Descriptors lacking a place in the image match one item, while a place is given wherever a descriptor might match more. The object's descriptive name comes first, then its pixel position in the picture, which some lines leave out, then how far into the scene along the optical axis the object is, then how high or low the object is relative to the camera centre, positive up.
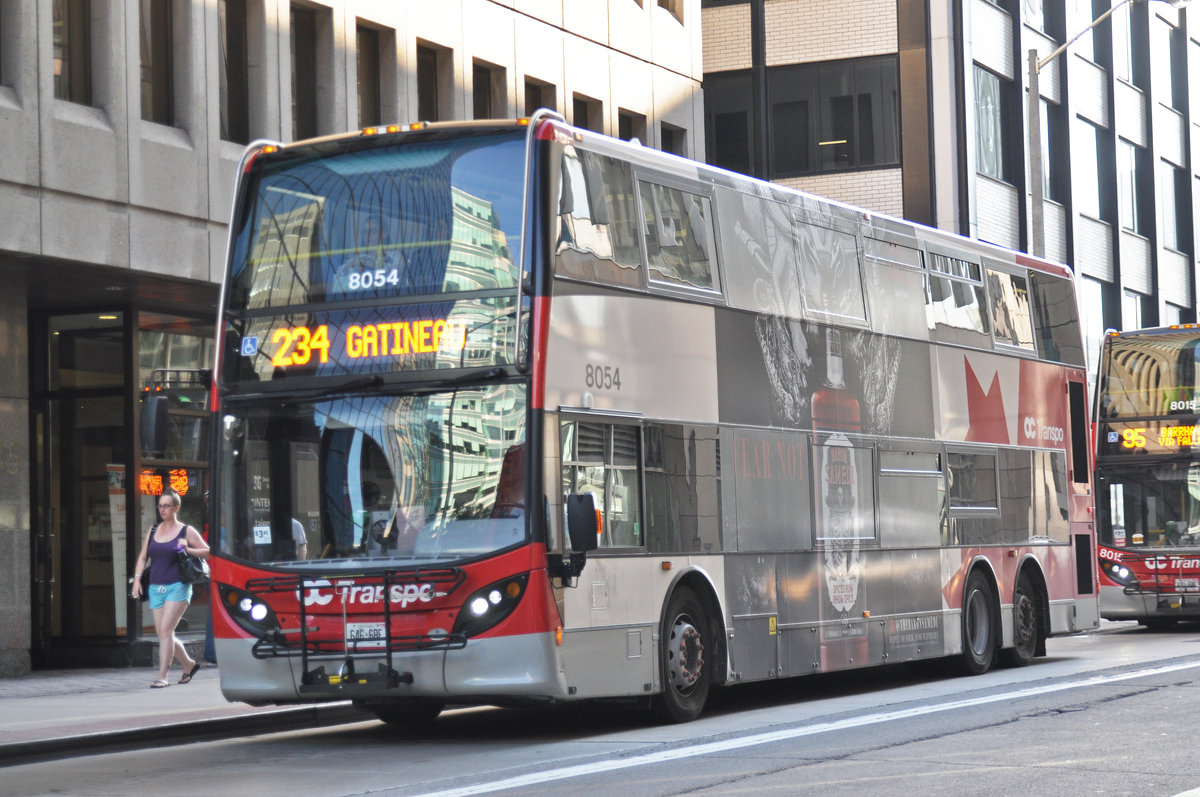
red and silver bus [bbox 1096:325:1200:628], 24.28 +0.12
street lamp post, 26.66 +4.49
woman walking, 17.19 -0.60
